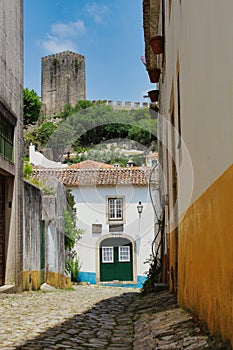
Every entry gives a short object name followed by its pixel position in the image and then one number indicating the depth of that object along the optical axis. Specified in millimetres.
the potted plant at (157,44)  11227
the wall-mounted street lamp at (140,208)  28484
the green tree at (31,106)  66562
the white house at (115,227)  28484
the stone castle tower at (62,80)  93688
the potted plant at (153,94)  15350
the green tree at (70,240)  21609
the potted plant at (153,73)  13297
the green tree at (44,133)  68875
